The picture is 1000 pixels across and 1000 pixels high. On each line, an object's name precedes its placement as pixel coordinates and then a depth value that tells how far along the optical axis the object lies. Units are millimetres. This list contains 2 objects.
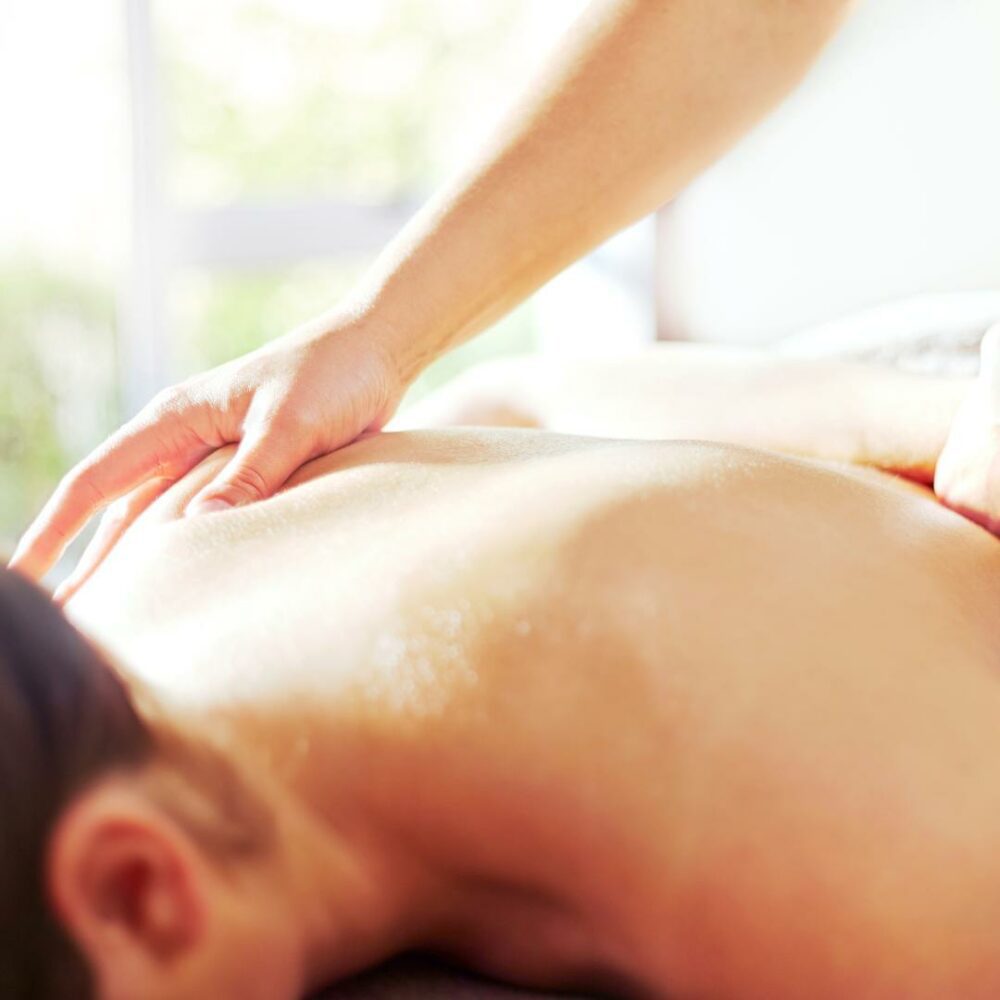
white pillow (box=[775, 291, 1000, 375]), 1318
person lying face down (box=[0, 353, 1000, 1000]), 583
